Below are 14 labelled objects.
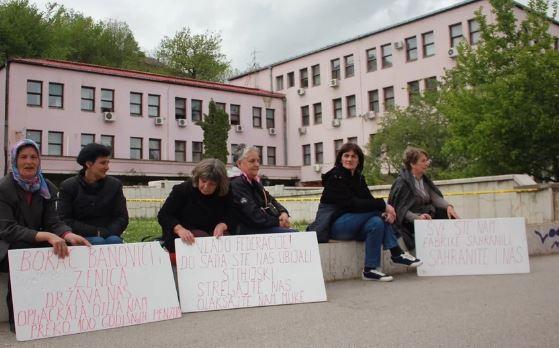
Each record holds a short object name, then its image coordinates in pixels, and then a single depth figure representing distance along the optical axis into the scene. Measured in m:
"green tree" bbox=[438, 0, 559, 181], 16.53
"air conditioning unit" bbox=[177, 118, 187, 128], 43.28
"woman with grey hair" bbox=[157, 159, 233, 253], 5.98
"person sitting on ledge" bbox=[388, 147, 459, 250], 7.80
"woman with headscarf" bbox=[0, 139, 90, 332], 4.80
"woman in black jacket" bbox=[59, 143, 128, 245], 5.71
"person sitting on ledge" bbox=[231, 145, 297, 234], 6.53
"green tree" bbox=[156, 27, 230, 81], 60.47
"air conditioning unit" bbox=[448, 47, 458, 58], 37.77
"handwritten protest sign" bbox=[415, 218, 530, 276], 7.54
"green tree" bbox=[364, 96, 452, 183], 26.33
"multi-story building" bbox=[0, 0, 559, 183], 37.38
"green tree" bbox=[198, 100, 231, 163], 35.97
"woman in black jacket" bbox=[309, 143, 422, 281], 6.92
